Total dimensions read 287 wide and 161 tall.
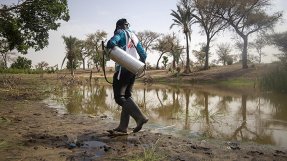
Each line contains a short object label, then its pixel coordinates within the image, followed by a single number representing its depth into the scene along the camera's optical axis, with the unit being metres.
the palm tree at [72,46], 50.62
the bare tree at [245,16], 34.47
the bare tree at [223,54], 68.31
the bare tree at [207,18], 36.09
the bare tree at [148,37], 72.06
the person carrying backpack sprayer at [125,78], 5.46
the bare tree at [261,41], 38.48
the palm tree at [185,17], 39.47
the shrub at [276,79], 16.31
